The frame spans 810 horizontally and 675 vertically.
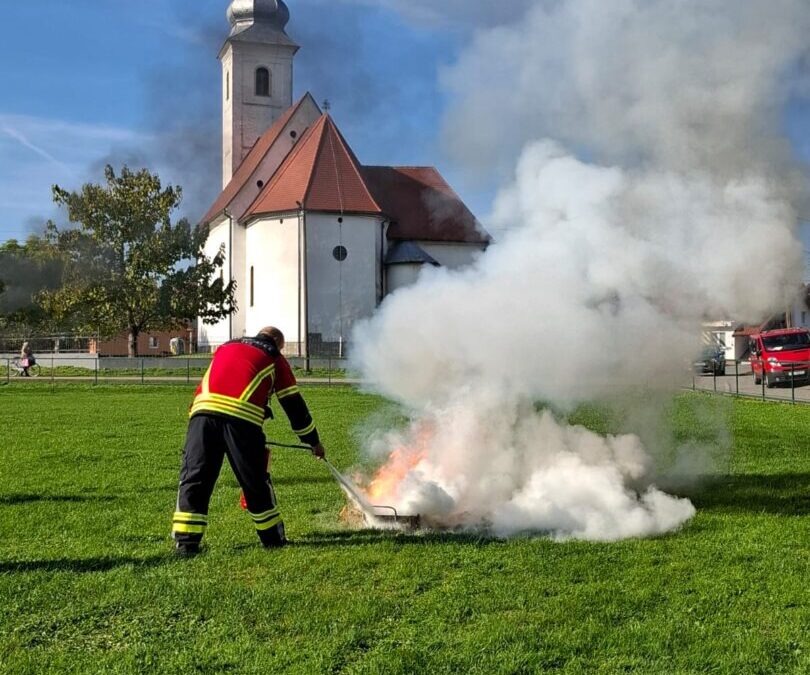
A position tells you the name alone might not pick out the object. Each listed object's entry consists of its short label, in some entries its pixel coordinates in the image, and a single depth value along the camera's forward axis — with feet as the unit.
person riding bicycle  127.65
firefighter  23.75
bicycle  132.26
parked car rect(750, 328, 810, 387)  99.91
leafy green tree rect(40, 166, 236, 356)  147.13
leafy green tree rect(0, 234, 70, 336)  154.71
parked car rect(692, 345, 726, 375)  91.65
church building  164.04
